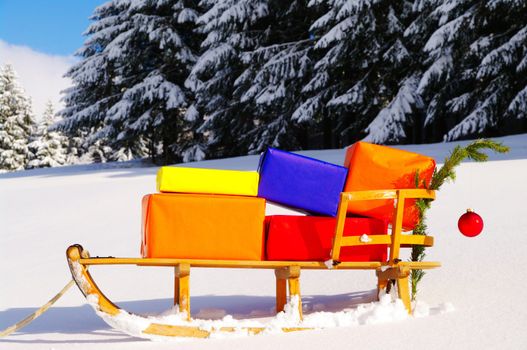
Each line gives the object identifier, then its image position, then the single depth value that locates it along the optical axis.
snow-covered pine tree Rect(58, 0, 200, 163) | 21.25
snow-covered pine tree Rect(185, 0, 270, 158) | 19.02
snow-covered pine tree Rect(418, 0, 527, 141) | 13.88
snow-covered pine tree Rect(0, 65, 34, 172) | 40.94
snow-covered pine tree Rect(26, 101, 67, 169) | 40.47
